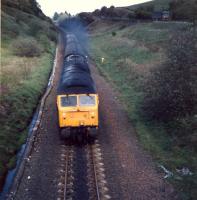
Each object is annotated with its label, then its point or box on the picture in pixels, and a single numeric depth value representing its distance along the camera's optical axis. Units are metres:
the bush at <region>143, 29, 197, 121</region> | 20.25
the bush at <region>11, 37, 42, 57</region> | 43.81
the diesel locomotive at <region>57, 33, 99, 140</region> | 18.16
